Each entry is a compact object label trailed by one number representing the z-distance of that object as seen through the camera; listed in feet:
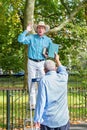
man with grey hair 25.40
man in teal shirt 35.91
